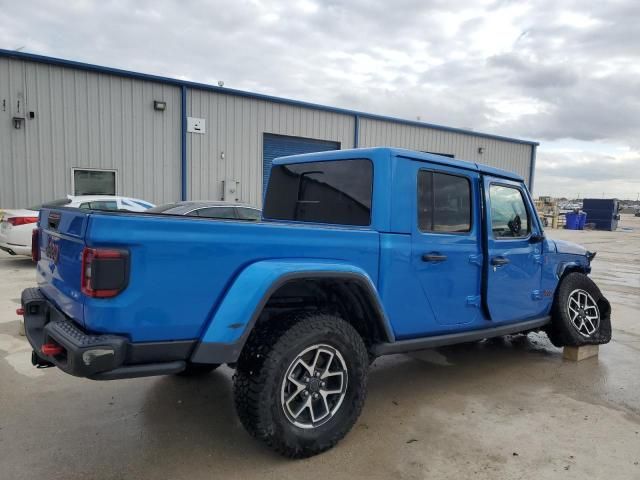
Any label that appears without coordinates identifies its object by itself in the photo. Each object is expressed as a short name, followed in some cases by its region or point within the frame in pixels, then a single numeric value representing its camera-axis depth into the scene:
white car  9.77
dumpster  32.41
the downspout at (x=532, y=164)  26.40
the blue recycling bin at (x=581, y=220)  31.95
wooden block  5.01
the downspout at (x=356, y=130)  18.42
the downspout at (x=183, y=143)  14.50
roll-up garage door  16.64
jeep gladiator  2.44
